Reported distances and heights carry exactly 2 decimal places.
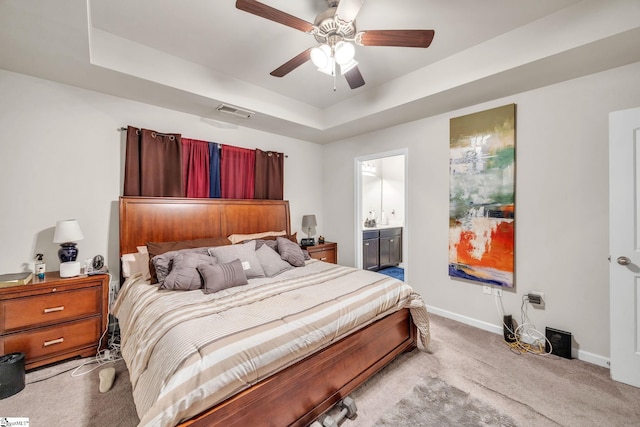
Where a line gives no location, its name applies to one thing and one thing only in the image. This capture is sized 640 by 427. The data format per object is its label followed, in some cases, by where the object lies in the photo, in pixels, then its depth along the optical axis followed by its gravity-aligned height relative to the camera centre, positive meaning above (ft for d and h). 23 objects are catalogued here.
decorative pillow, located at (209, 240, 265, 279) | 8.35 -1.38
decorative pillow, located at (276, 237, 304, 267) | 9.83 -1.48
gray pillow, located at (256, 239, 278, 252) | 10.10 -1.14
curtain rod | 9.44 +3.08
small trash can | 6.03 -3.80
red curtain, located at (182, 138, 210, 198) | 10.78 +1.98
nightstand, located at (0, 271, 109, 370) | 6.78 -2.89
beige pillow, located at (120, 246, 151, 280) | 8.80 -1.66
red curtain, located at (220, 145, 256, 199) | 11.86 +1.98
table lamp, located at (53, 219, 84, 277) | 7.62 -0.96
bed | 3.93 -2.49
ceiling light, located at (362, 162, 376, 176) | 19.24 +3.43
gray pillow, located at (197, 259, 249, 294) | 7.10 -1.74
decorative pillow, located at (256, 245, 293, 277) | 8.86 -1.67
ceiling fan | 5.29 +4.13
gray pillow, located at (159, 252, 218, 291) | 7.05 -1.65
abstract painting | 9.01 +0.68
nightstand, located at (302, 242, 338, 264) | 13.26 -1.95
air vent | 10.23 +4.21
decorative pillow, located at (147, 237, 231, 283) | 7.92 -1.09
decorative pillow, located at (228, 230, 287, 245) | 10.99 -0.96
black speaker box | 7.76 -3.84
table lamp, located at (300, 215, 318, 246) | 14.03 -0.42
